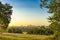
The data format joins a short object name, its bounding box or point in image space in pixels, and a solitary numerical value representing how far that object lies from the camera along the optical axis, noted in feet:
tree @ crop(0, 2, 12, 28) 59.82
